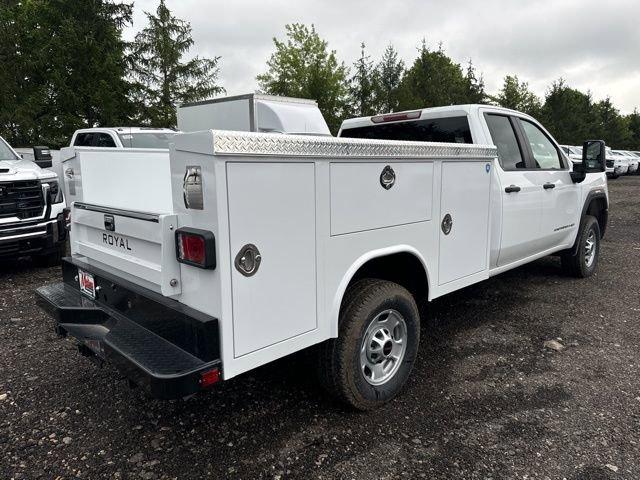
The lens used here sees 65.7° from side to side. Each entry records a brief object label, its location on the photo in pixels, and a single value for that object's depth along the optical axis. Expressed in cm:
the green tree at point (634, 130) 5556
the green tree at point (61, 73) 1906
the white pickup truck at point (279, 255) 222
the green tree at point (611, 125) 4712
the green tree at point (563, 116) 3700
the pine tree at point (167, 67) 2312
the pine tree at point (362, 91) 2264
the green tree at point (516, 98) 3838
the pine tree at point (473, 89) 2853
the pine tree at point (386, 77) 2266
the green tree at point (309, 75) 2262
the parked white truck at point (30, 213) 590
